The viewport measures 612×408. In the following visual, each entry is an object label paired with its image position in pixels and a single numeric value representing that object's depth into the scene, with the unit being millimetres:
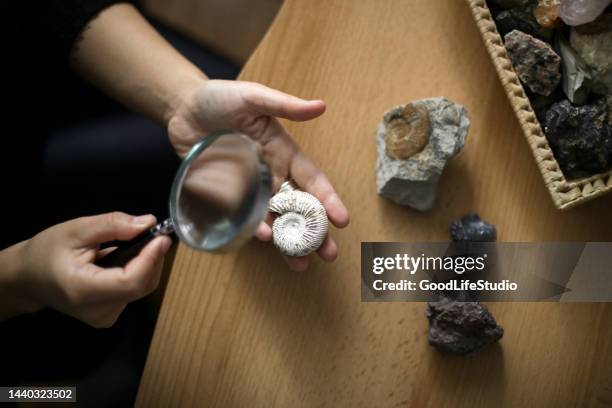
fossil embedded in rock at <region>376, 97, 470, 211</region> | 913
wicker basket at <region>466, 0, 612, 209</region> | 864
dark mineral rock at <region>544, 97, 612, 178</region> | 877
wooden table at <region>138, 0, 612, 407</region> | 934
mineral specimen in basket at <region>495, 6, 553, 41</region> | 903
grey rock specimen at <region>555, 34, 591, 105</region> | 878
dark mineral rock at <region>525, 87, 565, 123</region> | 916
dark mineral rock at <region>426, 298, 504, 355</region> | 905
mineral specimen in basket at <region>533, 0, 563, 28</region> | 882
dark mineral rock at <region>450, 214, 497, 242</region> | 931
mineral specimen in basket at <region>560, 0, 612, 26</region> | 840
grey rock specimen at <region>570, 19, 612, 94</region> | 856
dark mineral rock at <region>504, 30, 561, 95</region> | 878
